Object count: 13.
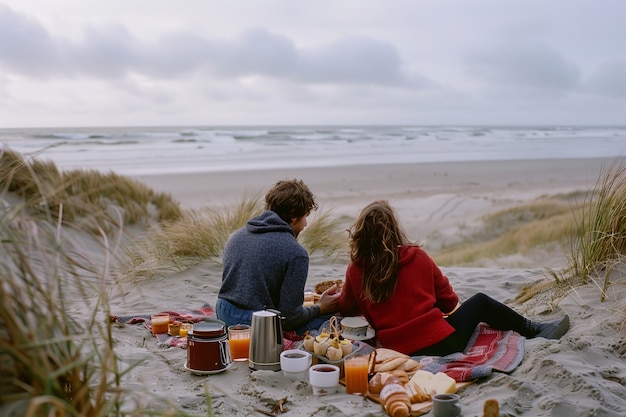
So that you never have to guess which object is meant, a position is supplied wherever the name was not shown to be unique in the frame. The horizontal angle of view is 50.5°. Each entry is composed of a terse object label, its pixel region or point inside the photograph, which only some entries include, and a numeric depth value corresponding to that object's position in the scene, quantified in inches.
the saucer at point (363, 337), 181.8
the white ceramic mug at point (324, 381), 154.3
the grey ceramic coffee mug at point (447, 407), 133.5
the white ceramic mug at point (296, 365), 162.1
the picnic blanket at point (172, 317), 199.9
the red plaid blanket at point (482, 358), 156.7
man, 183.5
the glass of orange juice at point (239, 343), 178.9
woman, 175.9
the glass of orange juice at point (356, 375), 153.9
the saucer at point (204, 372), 165.8
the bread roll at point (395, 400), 137.6
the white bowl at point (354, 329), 182.2
